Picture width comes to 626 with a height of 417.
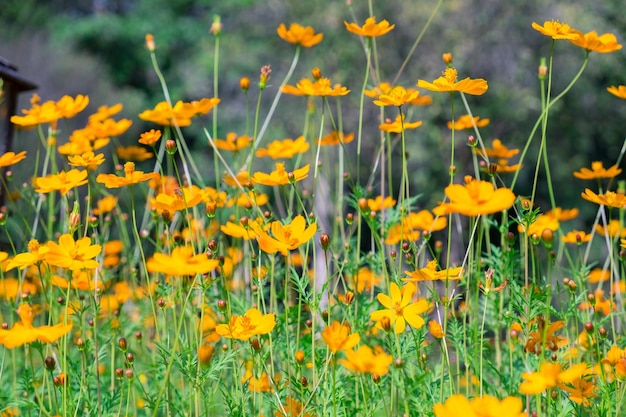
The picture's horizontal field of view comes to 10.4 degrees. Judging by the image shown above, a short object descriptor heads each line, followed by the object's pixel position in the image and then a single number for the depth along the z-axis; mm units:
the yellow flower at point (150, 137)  3211
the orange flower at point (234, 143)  3468
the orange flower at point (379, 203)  3364
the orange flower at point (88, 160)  3191
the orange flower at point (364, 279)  3375
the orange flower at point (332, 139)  3424
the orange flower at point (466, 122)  3398
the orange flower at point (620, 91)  3305
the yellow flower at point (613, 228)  3414
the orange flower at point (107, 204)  3533
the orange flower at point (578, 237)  3249
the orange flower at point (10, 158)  3208
